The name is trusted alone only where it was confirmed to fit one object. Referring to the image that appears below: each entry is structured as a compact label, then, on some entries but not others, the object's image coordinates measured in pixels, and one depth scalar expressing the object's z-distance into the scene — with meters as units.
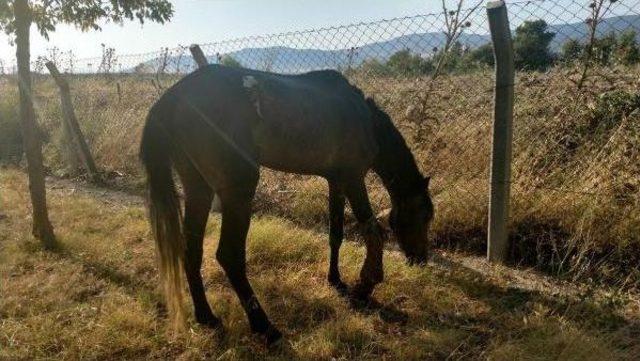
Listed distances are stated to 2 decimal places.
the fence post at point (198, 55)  5.80
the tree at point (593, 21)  4.62
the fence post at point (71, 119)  7.59
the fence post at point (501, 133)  3.70
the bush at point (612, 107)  4.95
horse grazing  2.99
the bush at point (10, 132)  9.28
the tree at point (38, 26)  4.30
